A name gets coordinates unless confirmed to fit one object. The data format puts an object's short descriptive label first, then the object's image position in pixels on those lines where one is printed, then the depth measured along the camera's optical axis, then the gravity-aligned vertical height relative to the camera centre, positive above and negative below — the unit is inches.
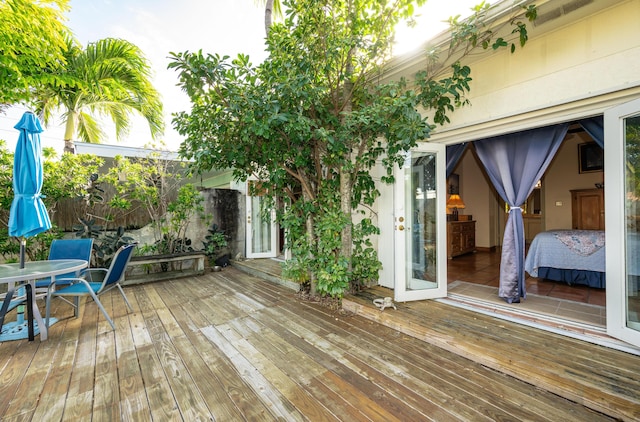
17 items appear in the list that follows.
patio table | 89.3 -21.0
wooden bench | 181.2 -42.7
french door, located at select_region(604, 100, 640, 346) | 83.4 -4.4
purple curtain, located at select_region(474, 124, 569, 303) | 113.4 +16.6
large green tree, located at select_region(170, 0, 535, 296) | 104.4 +45.5
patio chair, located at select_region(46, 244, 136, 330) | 105.0 -30.8
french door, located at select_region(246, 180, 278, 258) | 242.8 -20.1
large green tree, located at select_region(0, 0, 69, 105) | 140.4 +101.3
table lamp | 240.2 +8.6
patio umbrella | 98.9 +9.6
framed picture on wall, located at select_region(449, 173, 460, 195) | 276.8 +29.7
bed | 138.0 -26.8
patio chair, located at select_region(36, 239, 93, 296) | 128.6 -17.3
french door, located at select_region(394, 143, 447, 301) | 124.3 -6.8
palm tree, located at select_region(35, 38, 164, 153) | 197.5 +103.1
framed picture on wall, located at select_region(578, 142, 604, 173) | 231.0 +48.4
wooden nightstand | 235.5 -25.6
